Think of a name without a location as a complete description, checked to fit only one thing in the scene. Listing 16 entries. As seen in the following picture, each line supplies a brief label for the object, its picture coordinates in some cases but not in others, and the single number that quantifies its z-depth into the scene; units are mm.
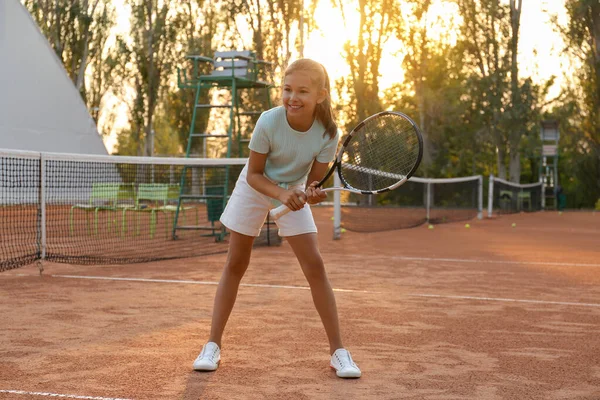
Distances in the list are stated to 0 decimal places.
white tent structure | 20406
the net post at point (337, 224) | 12156
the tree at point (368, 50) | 26875
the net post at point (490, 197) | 20045
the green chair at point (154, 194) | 12532
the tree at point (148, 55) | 30750
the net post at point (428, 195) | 16628
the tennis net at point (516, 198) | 24672
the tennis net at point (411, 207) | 17312
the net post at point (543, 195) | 28133
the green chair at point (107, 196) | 12266
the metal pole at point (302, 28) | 25312
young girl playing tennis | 3600
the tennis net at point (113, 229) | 7999
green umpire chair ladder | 12328
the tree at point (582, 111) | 27641
